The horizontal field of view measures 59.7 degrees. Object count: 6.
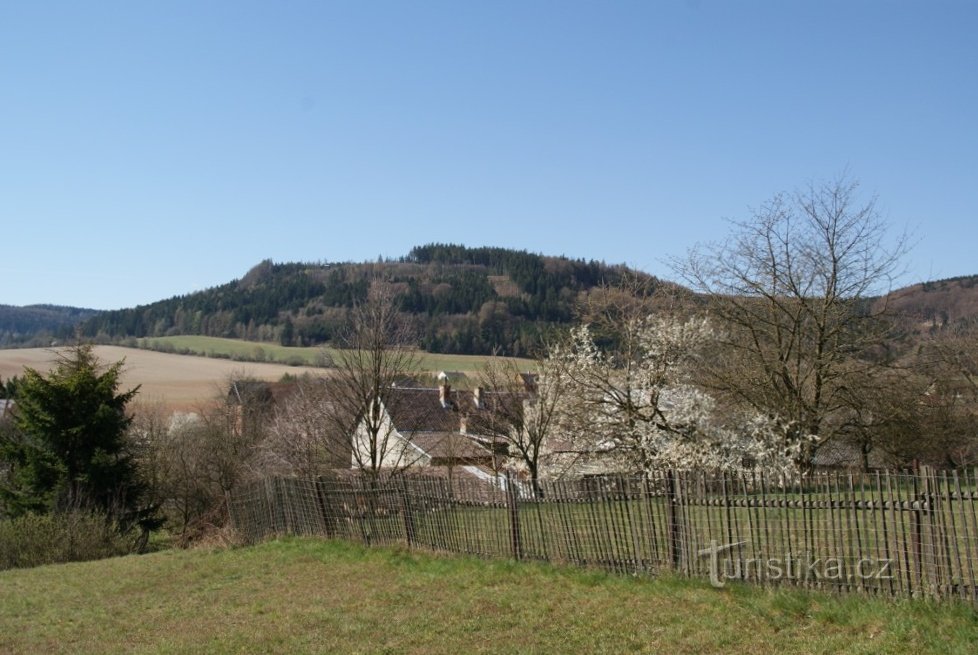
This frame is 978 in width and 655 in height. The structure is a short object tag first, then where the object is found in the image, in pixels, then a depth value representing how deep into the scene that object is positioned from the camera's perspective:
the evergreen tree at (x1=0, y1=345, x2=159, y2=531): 29.34
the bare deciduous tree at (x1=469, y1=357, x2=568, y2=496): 28.84
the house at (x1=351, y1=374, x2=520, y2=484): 28.91
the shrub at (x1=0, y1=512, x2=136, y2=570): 24.22
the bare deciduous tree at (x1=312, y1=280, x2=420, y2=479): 26.27
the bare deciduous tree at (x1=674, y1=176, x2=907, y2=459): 23.20
